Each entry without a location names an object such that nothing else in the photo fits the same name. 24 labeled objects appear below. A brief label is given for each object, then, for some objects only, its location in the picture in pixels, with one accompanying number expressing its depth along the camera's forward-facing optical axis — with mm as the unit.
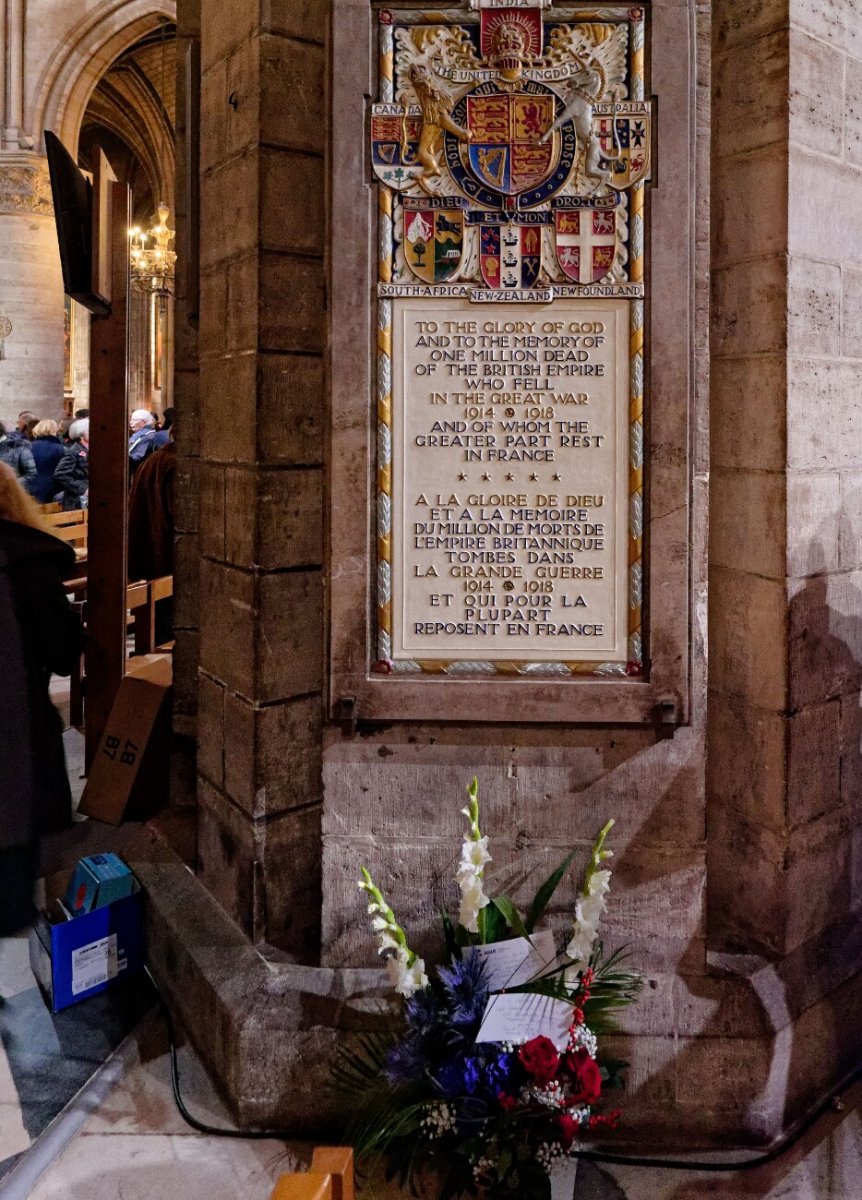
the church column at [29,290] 13539
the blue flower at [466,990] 2555
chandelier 17094
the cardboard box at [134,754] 4316
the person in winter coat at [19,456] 10281
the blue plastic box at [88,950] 3385
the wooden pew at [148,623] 6266
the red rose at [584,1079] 2424
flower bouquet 2451
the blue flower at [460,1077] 2463
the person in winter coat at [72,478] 10141
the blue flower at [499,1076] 2461
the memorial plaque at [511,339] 2738
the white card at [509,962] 2668
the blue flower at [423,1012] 2586
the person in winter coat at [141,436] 8961
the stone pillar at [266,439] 2912
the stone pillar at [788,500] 2840
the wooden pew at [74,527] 7289
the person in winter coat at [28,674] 4109
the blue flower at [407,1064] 2547
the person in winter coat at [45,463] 10508
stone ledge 2768
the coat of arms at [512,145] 2732
